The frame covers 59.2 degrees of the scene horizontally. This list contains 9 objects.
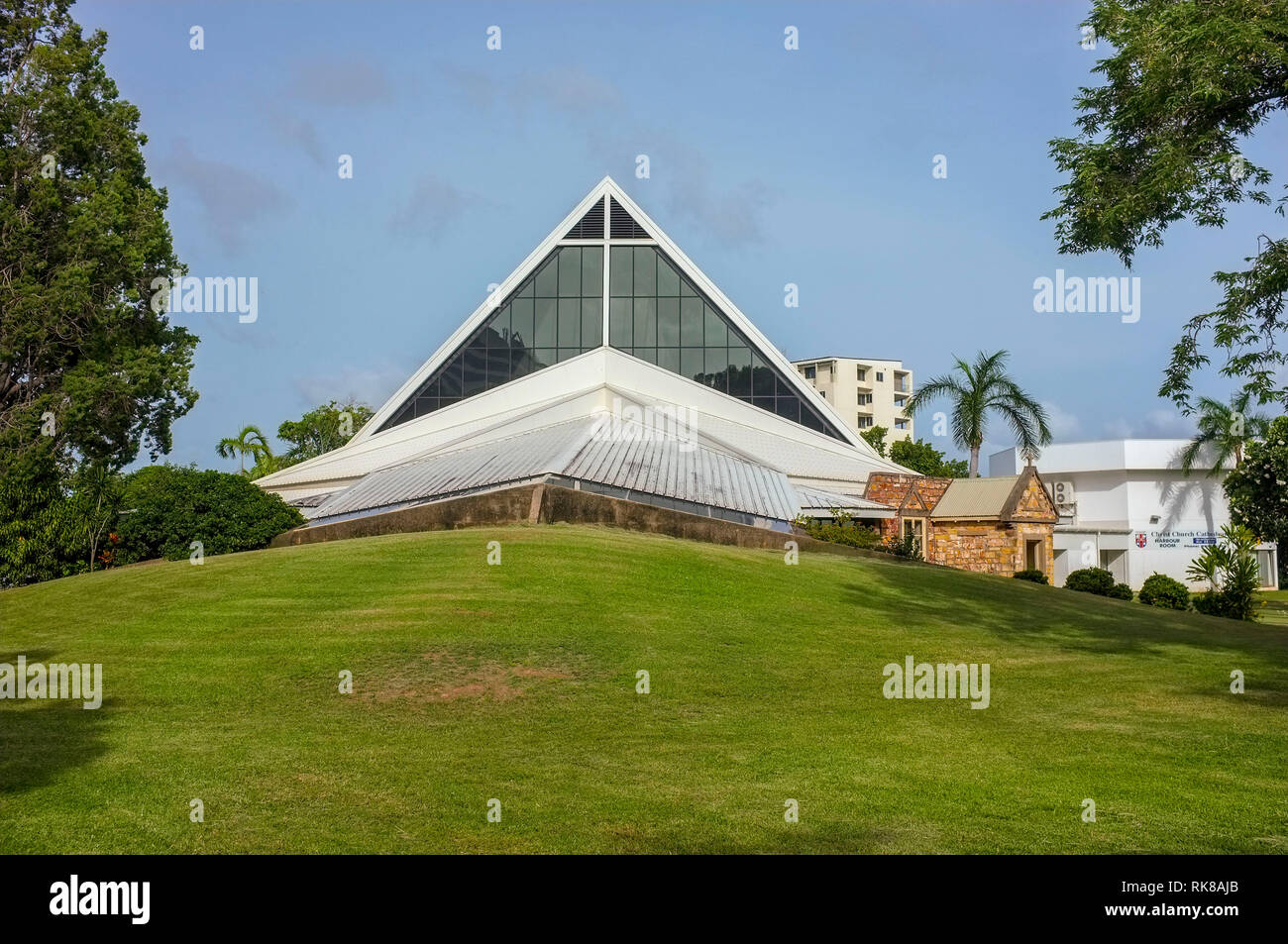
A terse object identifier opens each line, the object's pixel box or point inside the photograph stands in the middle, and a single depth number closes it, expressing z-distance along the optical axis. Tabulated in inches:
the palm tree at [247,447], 2365.9
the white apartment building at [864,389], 4653.1
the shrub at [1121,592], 1241.4
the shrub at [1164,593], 1203.9
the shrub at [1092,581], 1225.4
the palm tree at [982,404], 1798.7
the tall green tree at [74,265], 1083.3
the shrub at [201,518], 1050.1
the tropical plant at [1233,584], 1106.7
